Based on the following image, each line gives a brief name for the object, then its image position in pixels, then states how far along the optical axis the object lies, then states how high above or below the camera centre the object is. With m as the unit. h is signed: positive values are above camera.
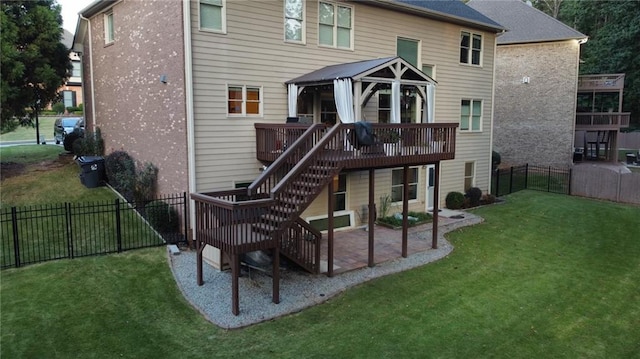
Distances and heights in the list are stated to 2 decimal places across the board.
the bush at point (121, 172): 15.01 -1.50
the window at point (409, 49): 17.38 +3.01
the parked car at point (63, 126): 28.45 +0.04
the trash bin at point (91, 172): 16.31 -1.58
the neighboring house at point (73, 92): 46.62 +3.56
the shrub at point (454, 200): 19.36 -2.88
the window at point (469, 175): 20.58 -1.95
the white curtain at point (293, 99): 13.86 +0.88
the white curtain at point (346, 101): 12.23 +0.74
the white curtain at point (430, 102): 14.14 +0.85
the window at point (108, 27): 17.08 +3.65
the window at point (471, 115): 19.95 +0.66
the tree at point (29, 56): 17.02 +2.76
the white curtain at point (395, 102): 12.98 +0.78
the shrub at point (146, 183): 14.52 -1.73
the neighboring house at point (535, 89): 27.38 +2.57
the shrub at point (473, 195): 19.92 -2.76
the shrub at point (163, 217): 12.98 -2.49
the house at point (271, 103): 11.13 +0.77
